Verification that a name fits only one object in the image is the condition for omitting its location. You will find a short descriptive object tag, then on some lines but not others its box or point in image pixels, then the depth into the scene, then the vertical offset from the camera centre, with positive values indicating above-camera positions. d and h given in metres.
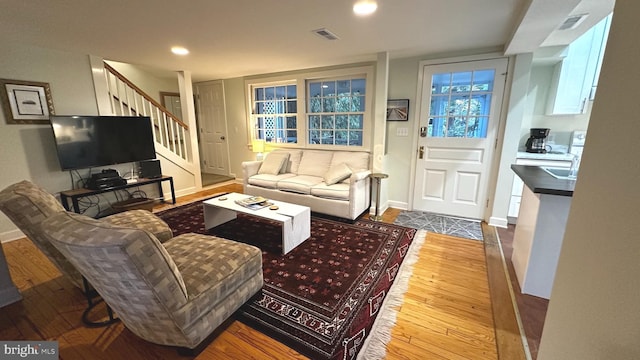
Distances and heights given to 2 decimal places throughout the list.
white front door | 3.17 -0.02
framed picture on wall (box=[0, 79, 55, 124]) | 2.81 +0.33
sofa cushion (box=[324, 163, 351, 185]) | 3.56 -0.59
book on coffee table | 2.82 -0.80
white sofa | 3.34 -0.71
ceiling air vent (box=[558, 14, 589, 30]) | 2.14 +0.95
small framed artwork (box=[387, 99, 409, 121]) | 3.59 +0.30
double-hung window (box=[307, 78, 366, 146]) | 4.00 +0.32
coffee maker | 3.20 -0.10
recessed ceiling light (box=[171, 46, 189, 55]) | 3.06 +0.98
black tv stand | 3.06 -0.75
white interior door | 5.60 +0.09
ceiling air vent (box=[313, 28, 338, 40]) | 2.47 +0.97
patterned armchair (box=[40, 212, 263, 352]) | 1.07 -0.80
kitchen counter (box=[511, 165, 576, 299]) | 1.74 -0.70
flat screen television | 3.06 -0.12
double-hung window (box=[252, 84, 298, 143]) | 4.68 +0.34
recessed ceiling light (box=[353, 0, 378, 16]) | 1.92 +0.95
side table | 3.40 -0.80
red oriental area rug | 1.60 -1.22
